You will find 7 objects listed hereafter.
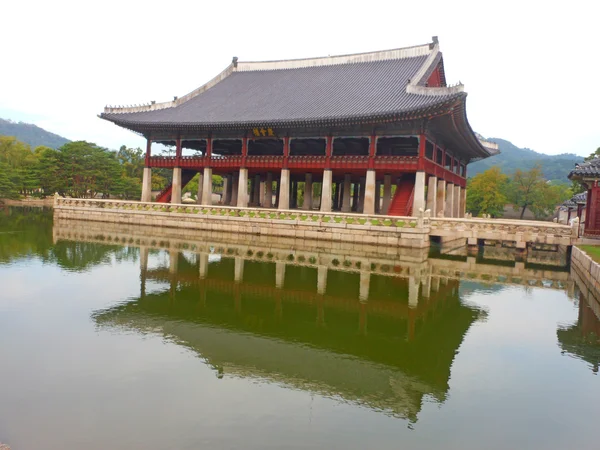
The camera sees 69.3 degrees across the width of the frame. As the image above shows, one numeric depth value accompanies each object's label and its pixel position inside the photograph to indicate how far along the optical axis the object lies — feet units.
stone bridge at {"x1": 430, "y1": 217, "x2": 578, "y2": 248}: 86.53
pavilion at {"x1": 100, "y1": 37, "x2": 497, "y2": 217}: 100.68
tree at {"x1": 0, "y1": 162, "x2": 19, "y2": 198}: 181.19
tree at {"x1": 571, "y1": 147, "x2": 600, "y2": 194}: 179.93
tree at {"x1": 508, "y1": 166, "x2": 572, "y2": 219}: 223.51
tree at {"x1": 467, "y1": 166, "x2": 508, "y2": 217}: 206.59
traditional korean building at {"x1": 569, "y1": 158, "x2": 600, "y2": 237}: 80.33
